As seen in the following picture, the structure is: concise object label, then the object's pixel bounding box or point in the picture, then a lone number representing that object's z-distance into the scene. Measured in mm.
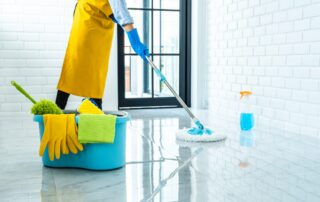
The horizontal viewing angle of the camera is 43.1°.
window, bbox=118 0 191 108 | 3943
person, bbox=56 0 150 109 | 2701
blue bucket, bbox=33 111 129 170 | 1700
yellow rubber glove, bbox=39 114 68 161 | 1648
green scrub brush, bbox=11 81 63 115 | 1705
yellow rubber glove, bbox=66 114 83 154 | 1644
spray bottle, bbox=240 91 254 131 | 2721
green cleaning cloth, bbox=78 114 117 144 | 1633
